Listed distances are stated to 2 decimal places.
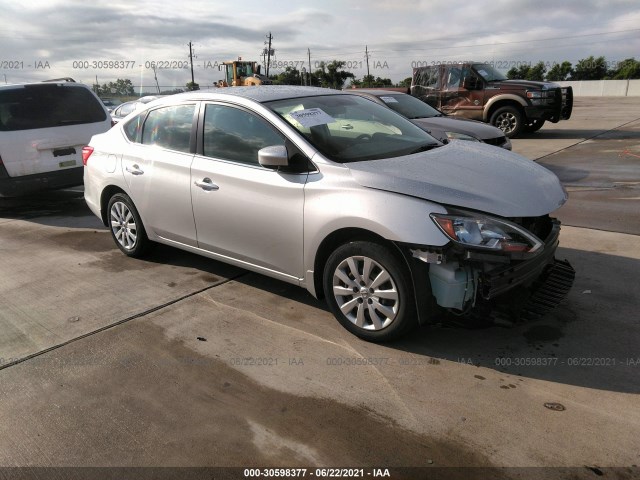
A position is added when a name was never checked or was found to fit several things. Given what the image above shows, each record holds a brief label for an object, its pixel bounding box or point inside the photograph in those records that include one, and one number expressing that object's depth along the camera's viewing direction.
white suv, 6.91
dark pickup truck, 12.74
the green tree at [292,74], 61.27
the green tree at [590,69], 61.66
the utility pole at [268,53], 69.69
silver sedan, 3.05
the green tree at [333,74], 70.44
